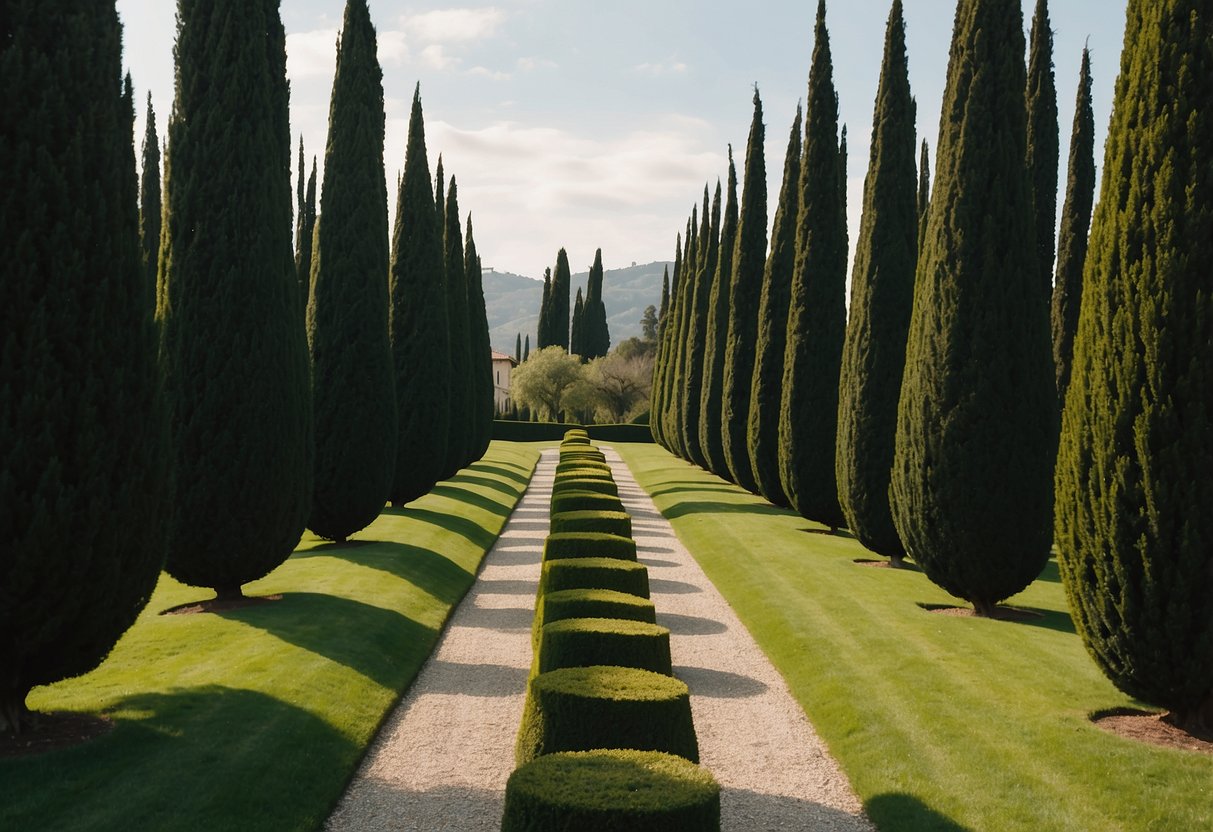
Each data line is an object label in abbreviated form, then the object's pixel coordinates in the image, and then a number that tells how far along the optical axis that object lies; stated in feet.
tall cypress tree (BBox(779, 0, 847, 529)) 74.64
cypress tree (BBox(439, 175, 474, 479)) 105.91
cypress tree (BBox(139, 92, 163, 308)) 94.68
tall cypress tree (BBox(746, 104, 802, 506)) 89.45
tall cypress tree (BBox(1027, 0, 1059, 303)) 76.89
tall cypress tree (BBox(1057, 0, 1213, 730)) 26.99
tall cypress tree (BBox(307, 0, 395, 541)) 63.93
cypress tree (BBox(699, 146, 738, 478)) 119.85
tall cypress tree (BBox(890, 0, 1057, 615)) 42.91
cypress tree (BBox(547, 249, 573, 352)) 286.87
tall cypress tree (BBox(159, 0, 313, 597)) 43.50
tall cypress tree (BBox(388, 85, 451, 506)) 86.74
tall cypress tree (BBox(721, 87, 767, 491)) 106.63
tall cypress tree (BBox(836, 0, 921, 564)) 59.88
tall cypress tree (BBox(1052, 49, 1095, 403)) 82.38
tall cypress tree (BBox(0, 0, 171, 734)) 24.43
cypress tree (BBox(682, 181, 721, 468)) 138.72
